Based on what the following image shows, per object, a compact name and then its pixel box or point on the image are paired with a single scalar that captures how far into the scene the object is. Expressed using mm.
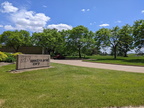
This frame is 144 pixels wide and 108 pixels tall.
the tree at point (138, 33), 19244
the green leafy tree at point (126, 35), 25046
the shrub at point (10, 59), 11061
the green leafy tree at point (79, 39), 25951
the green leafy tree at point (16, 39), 30608
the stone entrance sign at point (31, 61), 6964
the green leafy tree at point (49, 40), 29302
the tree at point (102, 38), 25144
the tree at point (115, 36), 25657
